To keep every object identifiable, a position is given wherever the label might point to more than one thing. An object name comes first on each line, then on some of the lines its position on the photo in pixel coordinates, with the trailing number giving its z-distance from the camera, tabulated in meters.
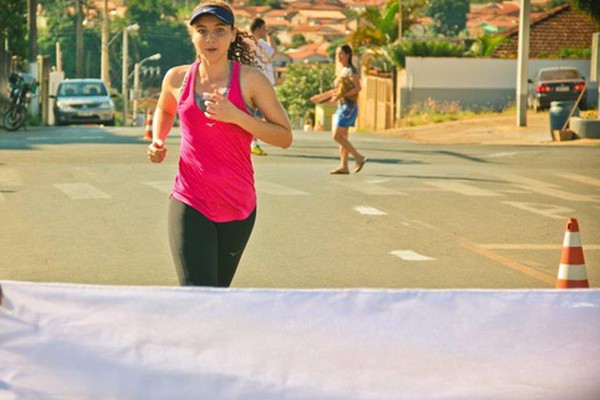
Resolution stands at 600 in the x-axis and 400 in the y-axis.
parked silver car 43.97
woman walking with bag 19.05
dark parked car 44.81
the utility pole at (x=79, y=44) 65.69
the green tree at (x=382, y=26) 53.72
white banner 5.57
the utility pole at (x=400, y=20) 52.69
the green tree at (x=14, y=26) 45.12
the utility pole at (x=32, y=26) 48.41
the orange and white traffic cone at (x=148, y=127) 26.64
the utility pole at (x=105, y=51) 77.25
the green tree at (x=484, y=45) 52.75
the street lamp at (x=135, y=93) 87.34
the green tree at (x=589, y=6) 36.66
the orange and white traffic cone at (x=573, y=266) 8.62
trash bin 29.48
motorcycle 33.31
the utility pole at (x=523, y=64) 34.59
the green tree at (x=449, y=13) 161.50
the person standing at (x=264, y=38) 18.45
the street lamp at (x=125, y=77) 80.94
